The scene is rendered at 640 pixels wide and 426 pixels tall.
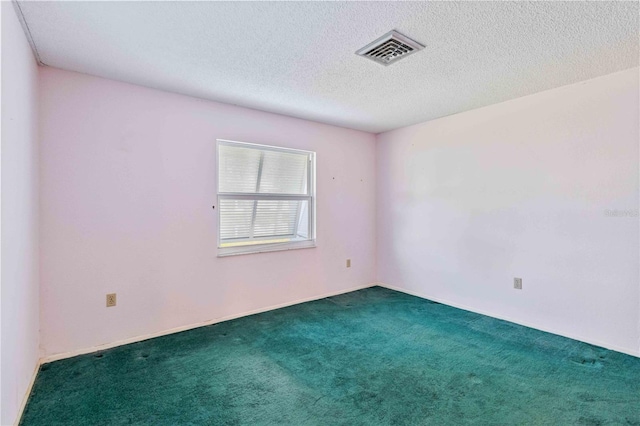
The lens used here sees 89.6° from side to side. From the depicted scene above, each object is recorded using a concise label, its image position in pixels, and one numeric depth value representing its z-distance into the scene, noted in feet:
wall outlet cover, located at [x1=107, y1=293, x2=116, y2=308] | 8.91
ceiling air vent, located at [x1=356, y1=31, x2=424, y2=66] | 6.74
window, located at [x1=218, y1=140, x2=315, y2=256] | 11.51
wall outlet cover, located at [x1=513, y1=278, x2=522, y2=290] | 10.69
